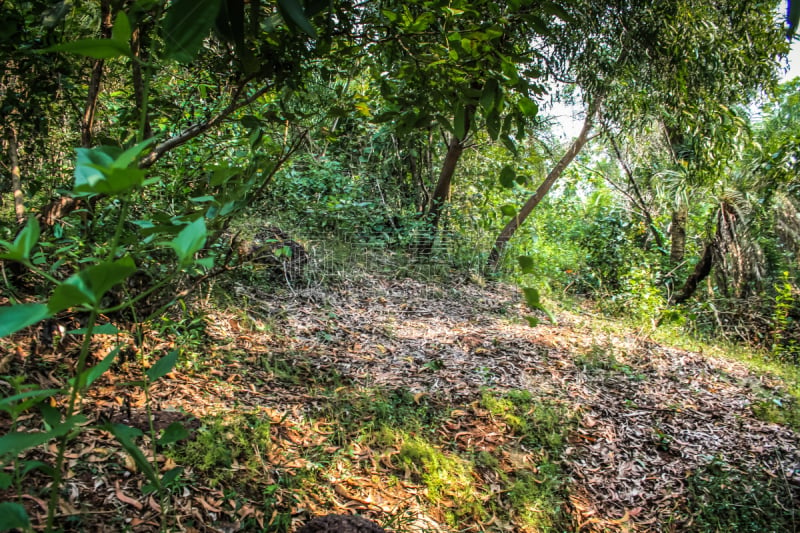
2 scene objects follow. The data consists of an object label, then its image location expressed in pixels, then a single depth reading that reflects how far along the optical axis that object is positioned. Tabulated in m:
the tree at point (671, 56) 3.65
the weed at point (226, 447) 1.46
